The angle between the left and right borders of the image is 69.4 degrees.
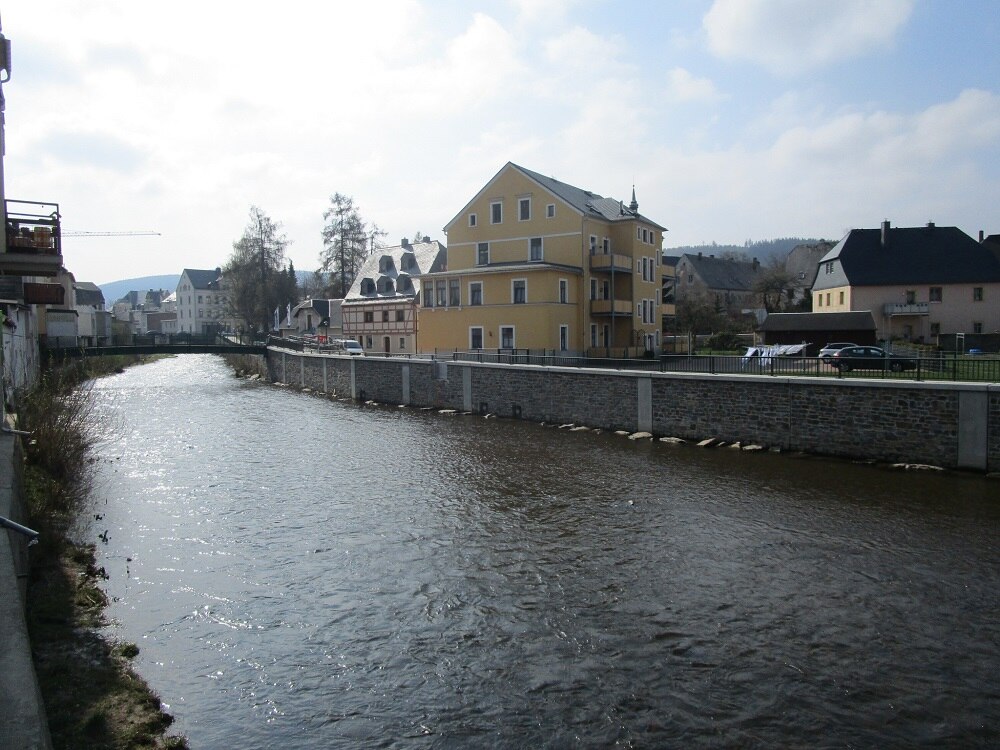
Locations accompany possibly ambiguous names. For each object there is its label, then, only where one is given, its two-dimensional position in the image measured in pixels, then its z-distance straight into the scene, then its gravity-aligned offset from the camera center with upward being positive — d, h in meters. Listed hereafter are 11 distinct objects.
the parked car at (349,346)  47.74 +0.18
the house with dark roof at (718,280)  85.25 +8.11
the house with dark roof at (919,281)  49.28 +4.17
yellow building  41.53 +4.26
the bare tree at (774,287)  70.31 +5.43
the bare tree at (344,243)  70.94 +10.53
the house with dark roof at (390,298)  53.97 +3.91
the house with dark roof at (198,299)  126.06 +9.15
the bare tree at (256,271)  67.00 +7.51
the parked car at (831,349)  32.22 -0.32
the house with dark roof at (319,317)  66.31 +3.06
